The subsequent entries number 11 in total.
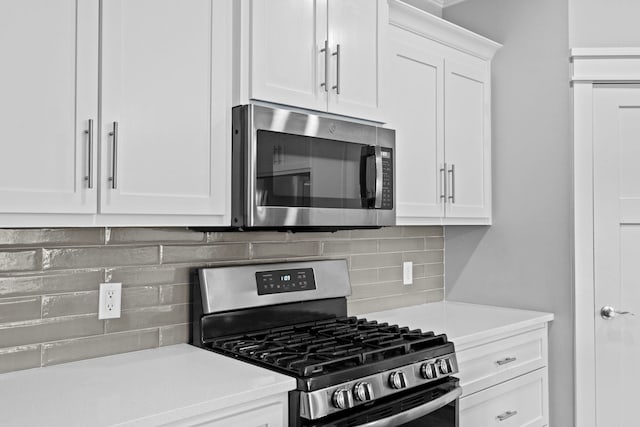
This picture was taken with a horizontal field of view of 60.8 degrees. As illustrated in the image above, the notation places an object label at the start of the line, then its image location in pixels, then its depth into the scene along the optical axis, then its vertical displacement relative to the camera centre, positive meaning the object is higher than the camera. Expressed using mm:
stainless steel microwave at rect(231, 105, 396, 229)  1746 +183
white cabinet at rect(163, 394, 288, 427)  1360 -507
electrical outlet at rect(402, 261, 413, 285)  2854 -259
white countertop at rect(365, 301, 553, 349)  2262 -444
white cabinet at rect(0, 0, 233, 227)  1360 +308
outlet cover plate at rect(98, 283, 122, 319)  1782 -258
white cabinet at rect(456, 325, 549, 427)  2219 -689
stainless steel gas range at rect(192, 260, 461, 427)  1576 -415
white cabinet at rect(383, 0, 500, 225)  2422 +513
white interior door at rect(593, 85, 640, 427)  2617 -171
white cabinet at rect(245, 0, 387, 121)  1783 +601
